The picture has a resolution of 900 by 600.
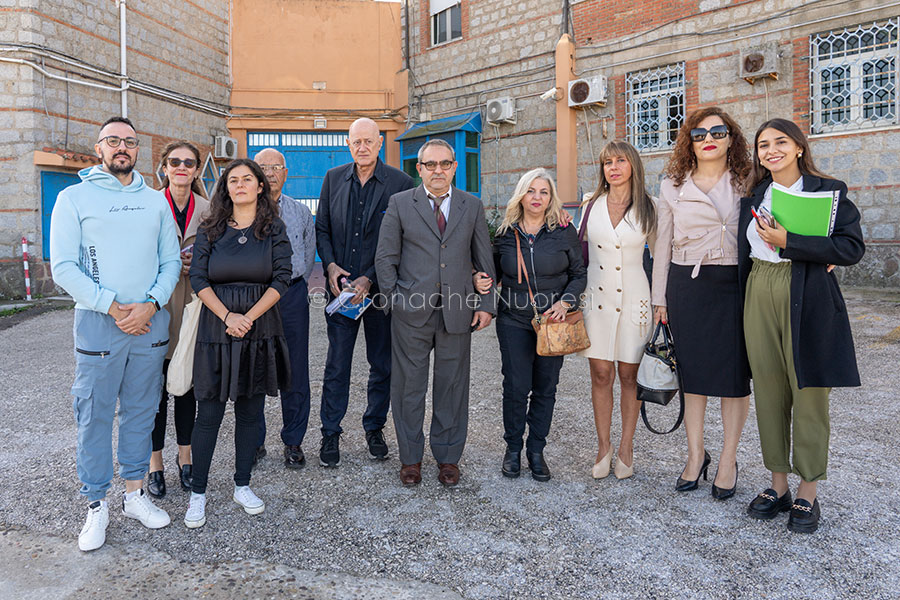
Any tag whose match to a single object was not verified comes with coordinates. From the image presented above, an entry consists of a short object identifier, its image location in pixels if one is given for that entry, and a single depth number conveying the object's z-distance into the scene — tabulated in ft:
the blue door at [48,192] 40.19
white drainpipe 44.16
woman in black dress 10.70
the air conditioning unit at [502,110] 44.46
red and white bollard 38.96
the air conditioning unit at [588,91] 39.52
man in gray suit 12.28
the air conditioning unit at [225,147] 52.75
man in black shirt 13.48
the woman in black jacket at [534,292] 12.30
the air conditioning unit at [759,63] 33.71
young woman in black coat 9.94
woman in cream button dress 12.10
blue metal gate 55.06
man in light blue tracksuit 9.90
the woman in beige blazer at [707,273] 11.17
